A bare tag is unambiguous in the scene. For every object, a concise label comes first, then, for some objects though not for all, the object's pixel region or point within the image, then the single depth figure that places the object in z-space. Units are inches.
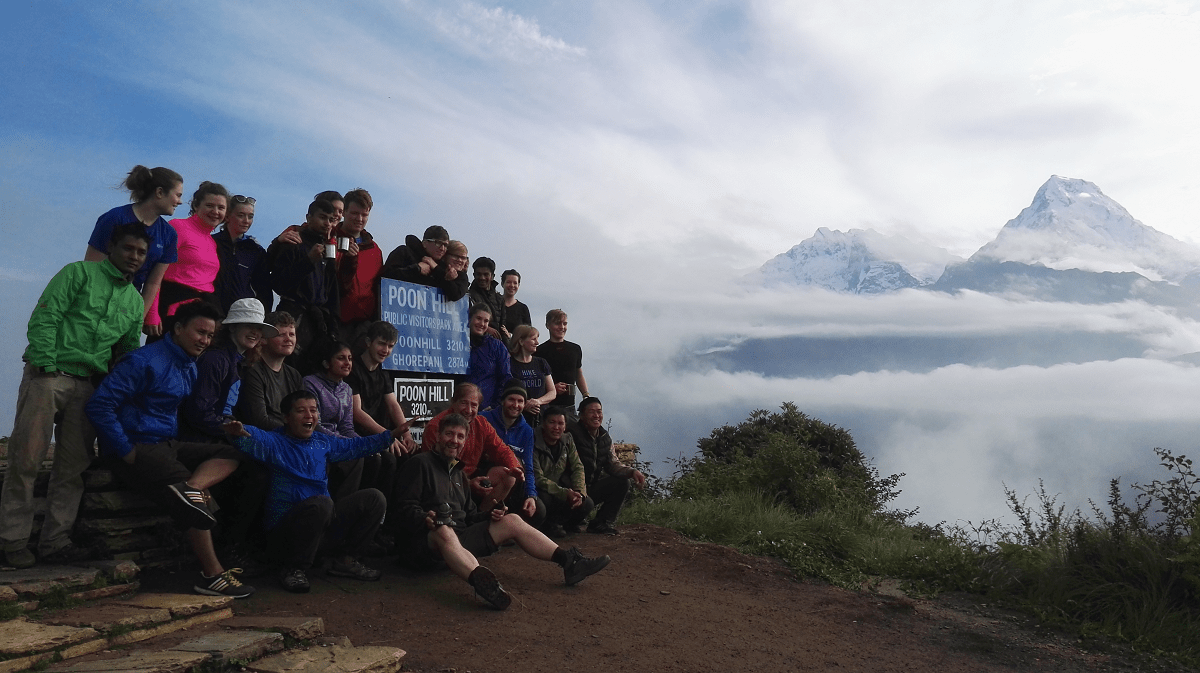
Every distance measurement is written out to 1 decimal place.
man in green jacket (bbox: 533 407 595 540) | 288.7
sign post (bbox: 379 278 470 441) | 291.6
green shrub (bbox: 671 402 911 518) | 413.0
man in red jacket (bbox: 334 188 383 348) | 264.4
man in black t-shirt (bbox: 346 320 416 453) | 245.6
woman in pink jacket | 227.6
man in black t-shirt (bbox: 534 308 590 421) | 346.9
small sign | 291.1
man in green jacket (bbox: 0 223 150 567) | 190.5
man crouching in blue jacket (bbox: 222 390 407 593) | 206.4
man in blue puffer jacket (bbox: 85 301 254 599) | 192.7
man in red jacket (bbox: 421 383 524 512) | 250.4
